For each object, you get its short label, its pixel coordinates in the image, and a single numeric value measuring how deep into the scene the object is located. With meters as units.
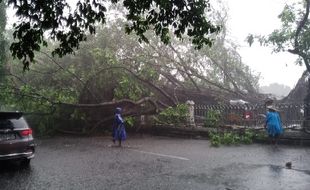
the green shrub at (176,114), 14.47
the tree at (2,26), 16.40
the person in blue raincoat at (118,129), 11.29
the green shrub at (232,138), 11.60
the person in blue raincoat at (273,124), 10.49
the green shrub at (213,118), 13.50
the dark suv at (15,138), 7.31
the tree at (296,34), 12.72
